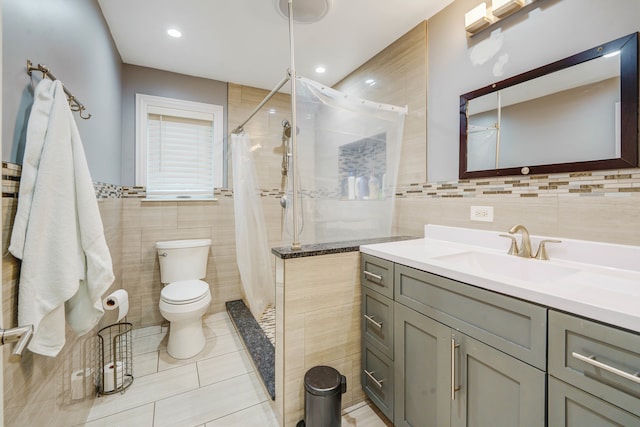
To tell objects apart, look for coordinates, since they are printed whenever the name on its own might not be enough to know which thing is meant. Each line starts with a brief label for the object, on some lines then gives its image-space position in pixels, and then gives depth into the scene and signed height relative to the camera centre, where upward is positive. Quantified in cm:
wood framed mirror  107 +45
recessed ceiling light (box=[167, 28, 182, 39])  195 +132
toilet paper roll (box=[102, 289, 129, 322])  153 -54
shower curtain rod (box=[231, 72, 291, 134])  156 +80
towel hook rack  97 +52
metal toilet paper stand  165 -103
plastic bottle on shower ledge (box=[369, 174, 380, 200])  199 +19
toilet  196 -63
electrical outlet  151 +0
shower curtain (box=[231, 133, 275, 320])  241 -20
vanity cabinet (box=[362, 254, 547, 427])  83 -53
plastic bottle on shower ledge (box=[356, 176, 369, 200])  196 +18
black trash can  126 -90
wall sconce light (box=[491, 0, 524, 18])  136 +107
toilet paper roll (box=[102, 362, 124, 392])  165 -104
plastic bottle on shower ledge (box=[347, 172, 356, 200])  193 +18
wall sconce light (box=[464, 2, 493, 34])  150 +111
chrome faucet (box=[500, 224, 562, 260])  124 -16
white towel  89 -8
